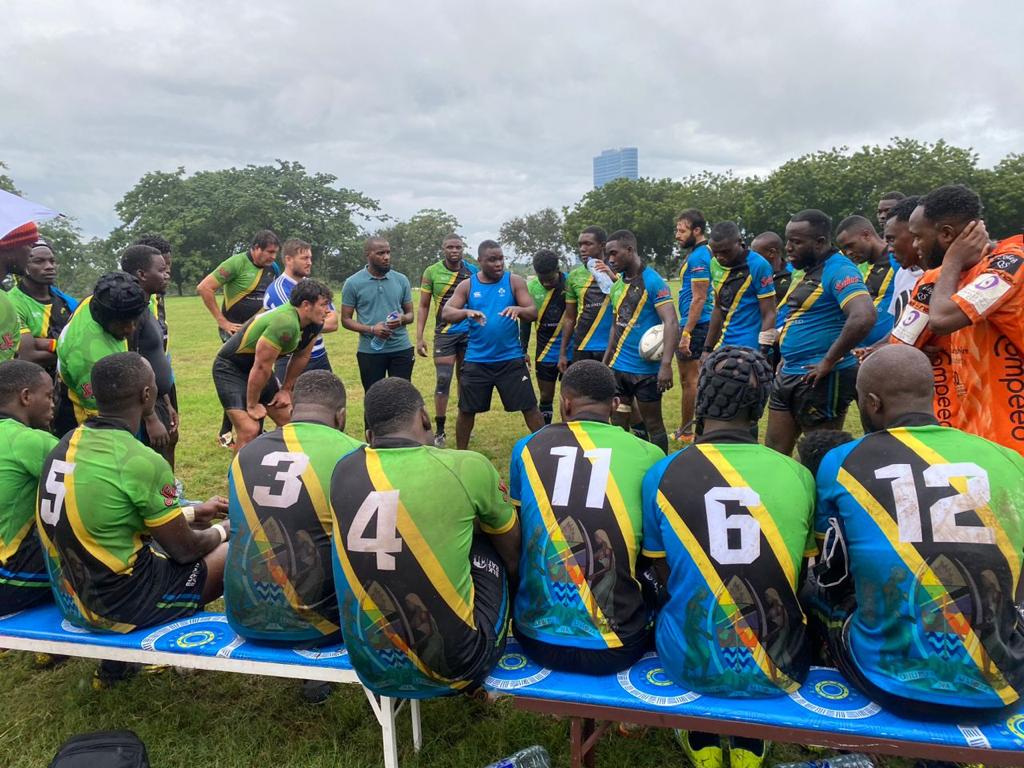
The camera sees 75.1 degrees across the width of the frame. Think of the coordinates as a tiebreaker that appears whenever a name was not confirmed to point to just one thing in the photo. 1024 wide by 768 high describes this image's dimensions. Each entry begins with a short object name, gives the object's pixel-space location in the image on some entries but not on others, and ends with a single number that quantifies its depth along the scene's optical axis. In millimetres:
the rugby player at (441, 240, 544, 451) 6715
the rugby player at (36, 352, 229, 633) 2871
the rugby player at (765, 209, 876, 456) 4629
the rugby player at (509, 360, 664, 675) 2559
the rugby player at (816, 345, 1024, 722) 2121
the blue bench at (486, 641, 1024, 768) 2160
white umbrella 3605
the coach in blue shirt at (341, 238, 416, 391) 7398
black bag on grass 2535
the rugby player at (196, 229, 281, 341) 7547
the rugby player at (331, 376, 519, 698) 2414
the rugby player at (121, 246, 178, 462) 4957
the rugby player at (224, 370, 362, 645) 2816
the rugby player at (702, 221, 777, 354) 6223
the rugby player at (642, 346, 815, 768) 2332
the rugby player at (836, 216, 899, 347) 5536
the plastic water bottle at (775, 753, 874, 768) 2471
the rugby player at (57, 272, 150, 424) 4449
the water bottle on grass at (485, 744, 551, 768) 2544
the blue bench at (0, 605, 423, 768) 2752
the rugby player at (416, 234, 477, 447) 7547
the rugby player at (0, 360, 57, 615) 3156
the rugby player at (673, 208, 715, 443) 7160
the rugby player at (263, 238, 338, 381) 6875
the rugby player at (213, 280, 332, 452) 5328
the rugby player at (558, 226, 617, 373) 7055
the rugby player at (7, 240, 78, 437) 5137
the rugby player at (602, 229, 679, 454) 6242
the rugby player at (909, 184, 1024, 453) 3281
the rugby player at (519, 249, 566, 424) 7715
